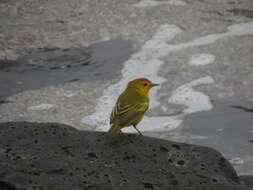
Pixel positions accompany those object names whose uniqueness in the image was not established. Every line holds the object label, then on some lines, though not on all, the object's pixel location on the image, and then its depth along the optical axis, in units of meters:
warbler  12.54
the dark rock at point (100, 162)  9.39
